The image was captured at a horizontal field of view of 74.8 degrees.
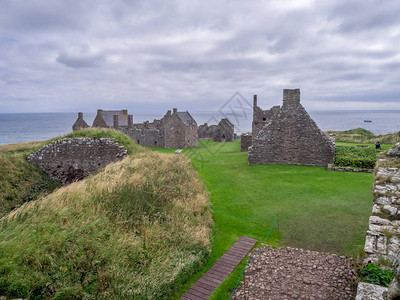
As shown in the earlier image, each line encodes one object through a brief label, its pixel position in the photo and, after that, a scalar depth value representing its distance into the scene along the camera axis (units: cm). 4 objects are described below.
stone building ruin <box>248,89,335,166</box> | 1967
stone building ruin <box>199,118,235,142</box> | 4553
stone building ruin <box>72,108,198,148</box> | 3812
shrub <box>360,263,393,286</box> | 473
